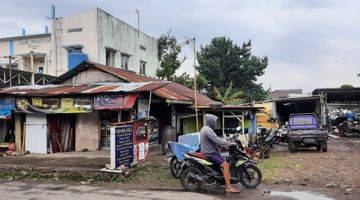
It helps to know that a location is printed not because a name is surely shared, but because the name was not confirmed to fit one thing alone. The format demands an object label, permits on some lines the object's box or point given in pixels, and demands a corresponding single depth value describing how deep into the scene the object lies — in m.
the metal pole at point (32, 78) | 22.64
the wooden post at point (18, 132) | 17.16
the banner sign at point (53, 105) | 15.99
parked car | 18.48
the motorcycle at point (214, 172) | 9.71
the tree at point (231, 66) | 48.31
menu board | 11.88
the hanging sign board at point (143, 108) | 15.52
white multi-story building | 26.97
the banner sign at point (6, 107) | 16.91
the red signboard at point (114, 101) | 14.78
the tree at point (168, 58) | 33.94
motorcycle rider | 9.45
